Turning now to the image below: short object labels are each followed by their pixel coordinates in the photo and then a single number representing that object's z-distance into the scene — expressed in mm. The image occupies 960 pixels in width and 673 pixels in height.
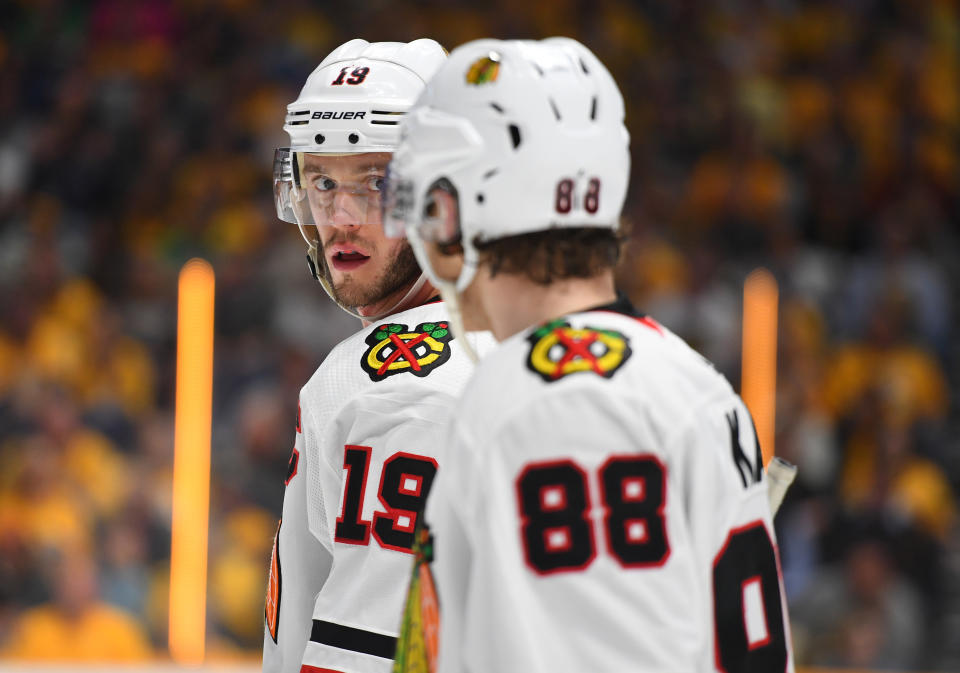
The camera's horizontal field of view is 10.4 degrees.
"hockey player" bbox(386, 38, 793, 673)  5506
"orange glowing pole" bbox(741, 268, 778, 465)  13228
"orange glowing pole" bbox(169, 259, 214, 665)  12453
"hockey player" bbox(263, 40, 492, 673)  6112
